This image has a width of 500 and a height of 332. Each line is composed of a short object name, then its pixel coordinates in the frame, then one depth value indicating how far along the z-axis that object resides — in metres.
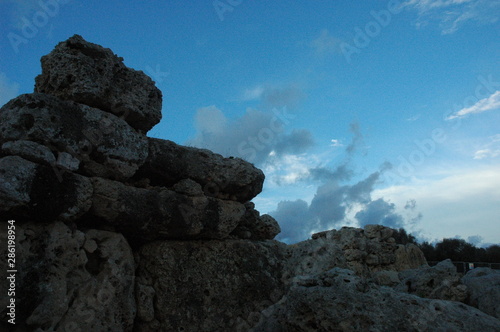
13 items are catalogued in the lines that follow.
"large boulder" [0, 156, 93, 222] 3.69
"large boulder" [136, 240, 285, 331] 5.00
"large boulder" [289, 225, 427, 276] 14.61
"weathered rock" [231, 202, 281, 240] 6.41
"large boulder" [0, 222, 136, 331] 3.78
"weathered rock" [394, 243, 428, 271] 16.20
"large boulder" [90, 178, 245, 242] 4.63
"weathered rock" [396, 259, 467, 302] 5.45
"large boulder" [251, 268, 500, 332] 3.62
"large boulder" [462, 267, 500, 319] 4.87
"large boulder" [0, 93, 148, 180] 4.18
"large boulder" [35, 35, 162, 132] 4.81
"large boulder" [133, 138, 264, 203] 5.45
